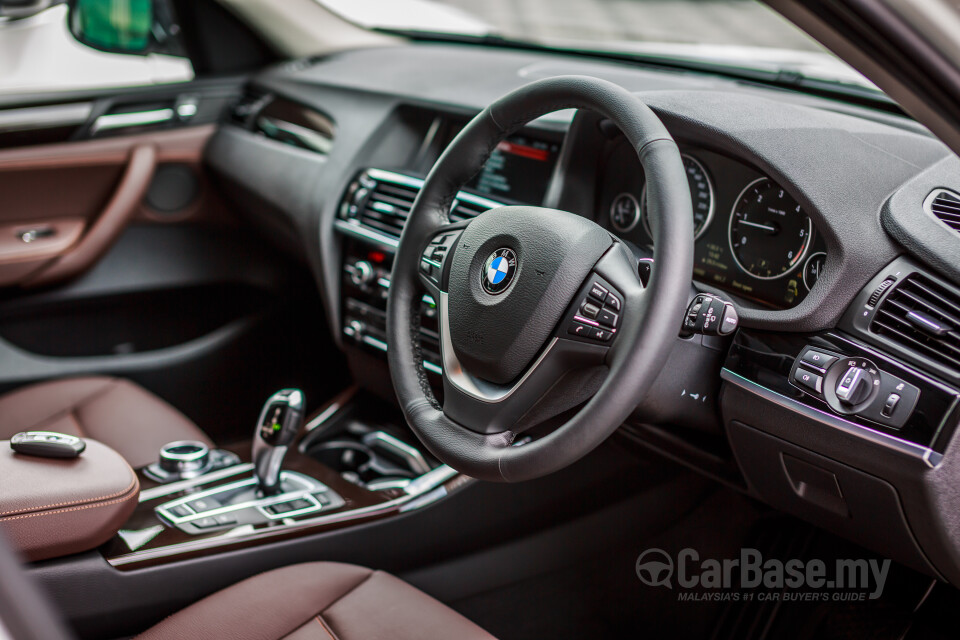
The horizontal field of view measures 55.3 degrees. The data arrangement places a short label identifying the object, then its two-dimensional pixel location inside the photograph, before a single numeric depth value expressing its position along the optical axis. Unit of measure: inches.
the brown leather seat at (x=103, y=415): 69.6
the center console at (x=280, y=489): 55.3
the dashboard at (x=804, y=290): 43.1
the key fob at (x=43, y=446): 51.2
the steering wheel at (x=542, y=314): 38.4
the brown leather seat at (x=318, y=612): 47.9
